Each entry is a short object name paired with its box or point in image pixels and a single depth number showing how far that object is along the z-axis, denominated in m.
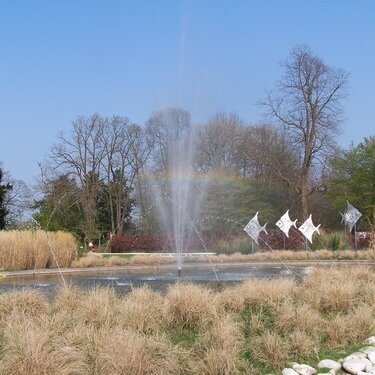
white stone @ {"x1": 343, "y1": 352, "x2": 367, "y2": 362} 5.80
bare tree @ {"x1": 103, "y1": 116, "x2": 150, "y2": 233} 47.81
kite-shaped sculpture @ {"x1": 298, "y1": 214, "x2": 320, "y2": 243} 24.66
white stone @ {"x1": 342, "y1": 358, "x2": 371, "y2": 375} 5.57
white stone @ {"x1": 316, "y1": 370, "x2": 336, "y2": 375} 5.48
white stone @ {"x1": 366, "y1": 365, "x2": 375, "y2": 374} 5.50
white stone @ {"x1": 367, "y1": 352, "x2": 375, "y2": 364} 5.81
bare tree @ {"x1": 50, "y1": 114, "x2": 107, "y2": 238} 45.34
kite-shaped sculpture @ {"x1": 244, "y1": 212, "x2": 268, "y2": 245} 23.34
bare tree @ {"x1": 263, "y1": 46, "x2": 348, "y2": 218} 39.31
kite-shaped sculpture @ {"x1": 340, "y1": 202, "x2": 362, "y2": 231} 25.80
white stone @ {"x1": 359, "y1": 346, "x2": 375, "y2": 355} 6.02
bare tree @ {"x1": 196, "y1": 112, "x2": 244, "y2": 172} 39.27
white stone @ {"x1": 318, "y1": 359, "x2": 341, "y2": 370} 5.64
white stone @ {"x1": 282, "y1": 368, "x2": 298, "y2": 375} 5.32
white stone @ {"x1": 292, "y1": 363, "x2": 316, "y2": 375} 5.42
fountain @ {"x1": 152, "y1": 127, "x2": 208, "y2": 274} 18.31
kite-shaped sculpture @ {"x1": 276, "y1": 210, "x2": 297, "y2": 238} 25.80
